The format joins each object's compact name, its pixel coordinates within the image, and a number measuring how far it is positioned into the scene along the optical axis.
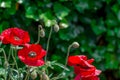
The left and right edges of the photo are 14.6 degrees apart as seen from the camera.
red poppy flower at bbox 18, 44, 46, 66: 2.06
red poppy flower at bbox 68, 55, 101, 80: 2.12
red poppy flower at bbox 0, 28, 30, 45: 2.09
